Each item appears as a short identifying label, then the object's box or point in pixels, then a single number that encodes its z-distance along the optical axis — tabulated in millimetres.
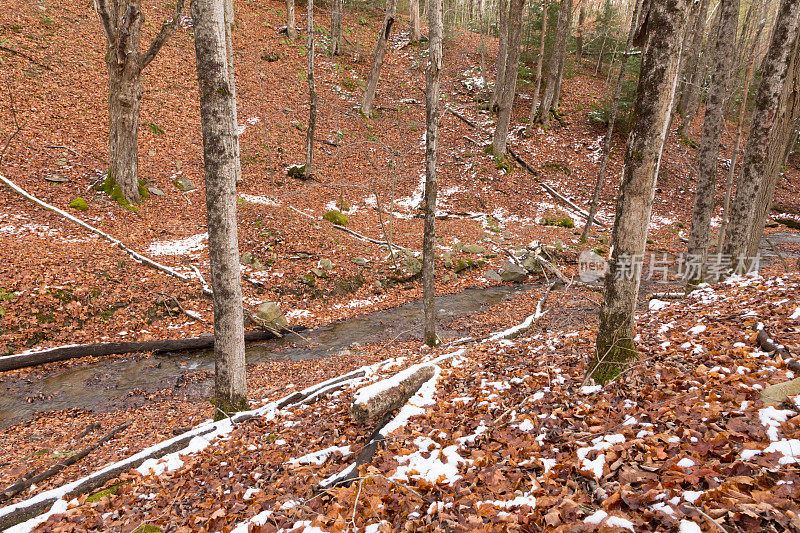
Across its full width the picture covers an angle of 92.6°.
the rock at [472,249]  13914
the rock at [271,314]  9383
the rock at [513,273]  13148
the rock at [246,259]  11141
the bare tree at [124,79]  10367
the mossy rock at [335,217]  14359
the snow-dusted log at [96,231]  9992
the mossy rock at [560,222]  16911
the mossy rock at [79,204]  11242
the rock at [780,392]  3037
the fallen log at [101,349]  7199
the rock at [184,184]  14234
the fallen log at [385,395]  4426
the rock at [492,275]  13141
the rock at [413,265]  12625
